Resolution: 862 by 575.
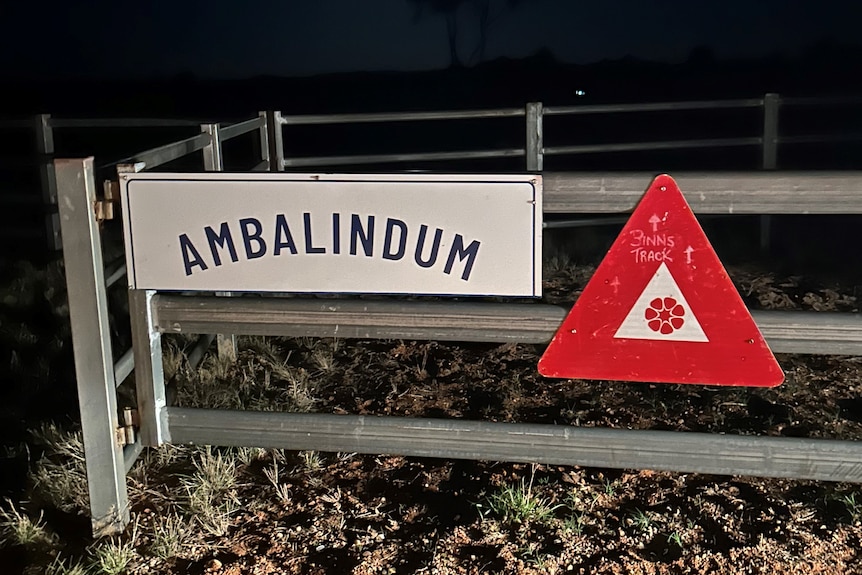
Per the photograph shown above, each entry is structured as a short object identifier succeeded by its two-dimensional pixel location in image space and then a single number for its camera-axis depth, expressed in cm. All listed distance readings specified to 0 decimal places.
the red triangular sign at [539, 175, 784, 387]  288
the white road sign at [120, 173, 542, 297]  296
